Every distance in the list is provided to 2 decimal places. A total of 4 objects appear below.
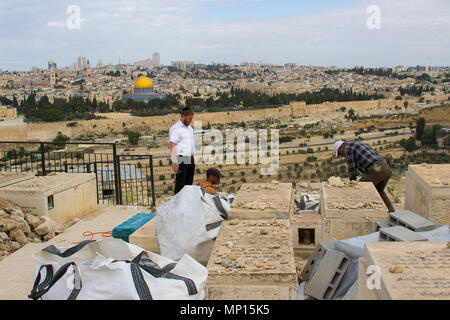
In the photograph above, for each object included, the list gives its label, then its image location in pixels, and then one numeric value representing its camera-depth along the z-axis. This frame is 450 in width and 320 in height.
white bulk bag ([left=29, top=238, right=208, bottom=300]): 2.26
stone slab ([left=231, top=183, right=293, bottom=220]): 3.56
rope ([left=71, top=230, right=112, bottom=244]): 4.58
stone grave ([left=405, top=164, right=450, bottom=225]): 3.68
